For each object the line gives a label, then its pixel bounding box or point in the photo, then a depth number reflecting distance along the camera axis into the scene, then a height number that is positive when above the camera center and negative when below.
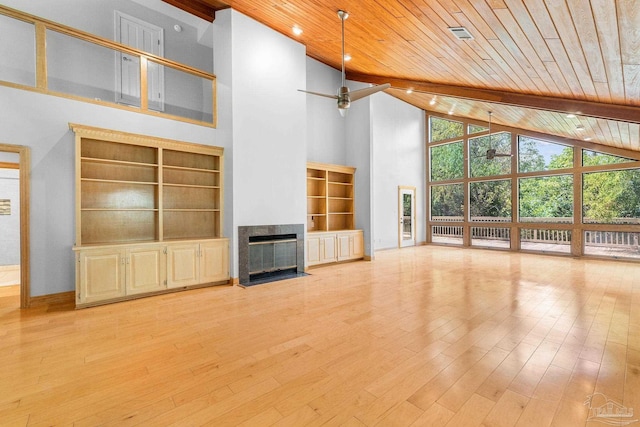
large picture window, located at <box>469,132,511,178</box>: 9.33 +1.82
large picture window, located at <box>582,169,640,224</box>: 7.34 +0.31
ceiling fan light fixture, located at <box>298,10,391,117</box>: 4.50 +1.88
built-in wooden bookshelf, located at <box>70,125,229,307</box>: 4.14 -0.05
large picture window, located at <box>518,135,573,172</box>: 8.30 +1.60
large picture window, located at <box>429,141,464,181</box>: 10.30 +1.79
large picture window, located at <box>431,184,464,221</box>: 10.32 +0.30
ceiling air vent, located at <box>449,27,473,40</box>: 3.69 +2.27
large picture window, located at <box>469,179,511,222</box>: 9.36 +0.31
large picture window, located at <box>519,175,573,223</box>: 8.30 +0.31
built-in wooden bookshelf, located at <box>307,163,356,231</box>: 7.36 +0.37
